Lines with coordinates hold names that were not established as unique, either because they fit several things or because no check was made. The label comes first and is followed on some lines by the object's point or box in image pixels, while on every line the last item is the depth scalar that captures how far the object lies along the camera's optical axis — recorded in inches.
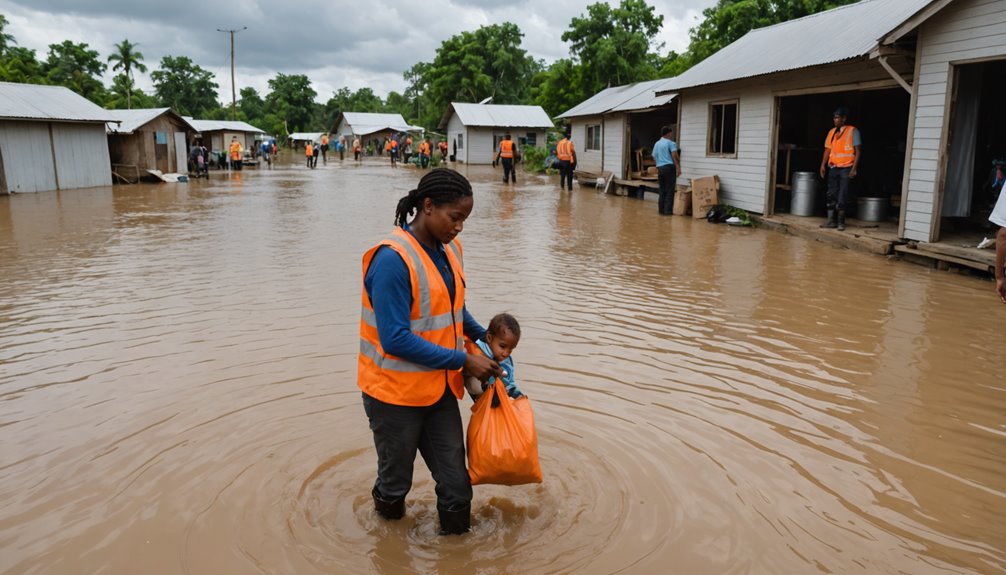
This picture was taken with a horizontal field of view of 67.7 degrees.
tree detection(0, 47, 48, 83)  1572.3
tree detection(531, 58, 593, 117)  1817.3
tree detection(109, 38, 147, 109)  2484.4
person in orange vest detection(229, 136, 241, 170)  1532.5
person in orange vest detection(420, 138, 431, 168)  1672.0
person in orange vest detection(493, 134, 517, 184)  1095.0
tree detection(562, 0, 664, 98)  1676.9
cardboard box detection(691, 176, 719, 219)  637.3
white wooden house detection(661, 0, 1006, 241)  391.5
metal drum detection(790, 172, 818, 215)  566.9
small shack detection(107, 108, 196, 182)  1143.0
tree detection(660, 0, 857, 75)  1339.8
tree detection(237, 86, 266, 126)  3624.5
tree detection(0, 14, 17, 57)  1921.8
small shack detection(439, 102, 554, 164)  1801.2
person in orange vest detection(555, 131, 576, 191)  917.2
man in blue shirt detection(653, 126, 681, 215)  652.1
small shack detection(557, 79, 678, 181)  935.7
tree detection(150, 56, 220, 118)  3282.5
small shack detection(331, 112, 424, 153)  2490.2
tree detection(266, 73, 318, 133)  3321.9
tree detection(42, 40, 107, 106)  2064.5
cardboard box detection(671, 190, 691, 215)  651.5
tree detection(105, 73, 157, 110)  2214.6
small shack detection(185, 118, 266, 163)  2037.4
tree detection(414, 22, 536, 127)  2361.0
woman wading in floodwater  115.9
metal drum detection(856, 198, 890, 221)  509.4
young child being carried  131.1
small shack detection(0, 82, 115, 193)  892.6
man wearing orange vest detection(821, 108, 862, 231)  472.1
